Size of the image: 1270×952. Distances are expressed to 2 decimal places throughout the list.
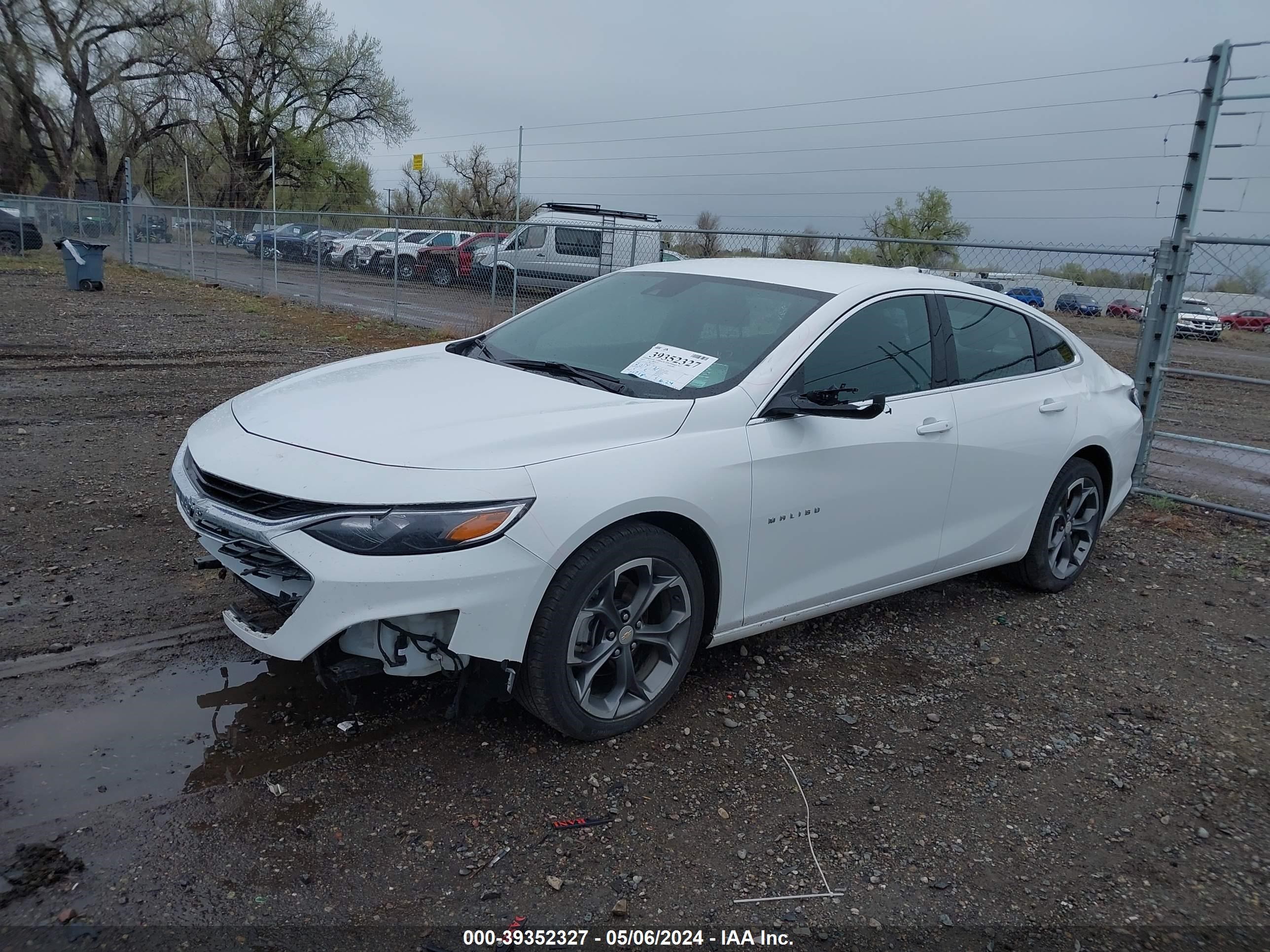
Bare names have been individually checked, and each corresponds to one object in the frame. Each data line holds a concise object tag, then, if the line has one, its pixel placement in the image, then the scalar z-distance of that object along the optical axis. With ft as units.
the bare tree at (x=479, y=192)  174.09
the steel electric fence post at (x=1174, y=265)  22.29
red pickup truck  52.05
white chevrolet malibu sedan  9.57
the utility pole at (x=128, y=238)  88.10
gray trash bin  59.77
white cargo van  45.29
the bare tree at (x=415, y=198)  193.36
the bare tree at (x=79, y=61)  124.88
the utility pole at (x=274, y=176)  146.10
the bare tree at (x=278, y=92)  146.41
